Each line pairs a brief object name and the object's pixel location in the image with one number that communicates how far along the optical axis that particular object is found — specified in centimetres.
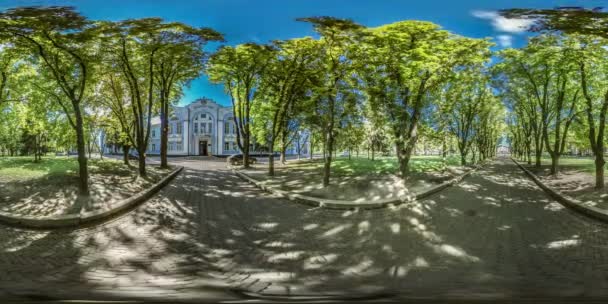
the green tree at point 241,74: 735
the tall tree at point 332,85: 766
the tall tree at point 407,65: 647
